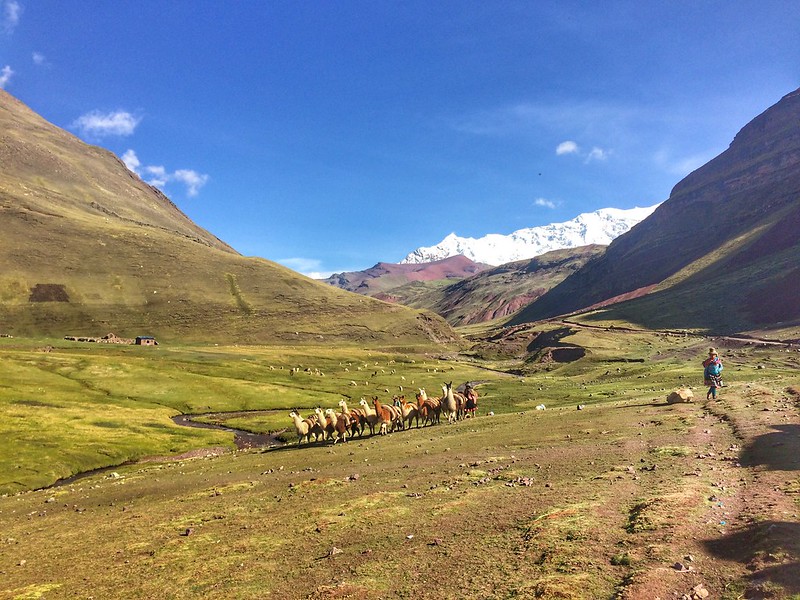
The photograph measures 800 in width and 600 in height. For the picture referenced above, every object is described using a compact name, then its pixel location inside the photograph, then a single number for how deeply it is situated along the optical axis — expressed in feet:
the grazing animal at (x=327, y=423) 130.52
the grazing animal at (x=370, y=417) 133.28
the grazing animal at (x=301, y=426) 132.67
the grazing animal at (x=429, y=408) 143.72
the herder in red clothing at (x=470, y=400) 146.72
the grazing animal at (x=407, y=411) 140.53
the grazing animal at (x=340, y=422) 129.05
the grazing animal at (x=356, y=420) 132.05
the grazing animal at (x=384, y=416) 132.36
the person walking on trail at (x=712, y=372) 114.11
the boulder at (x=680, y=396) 114.01
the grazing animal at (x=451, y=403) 140.67
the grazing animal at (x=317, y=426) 130.72
